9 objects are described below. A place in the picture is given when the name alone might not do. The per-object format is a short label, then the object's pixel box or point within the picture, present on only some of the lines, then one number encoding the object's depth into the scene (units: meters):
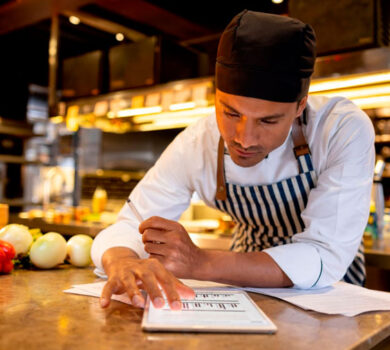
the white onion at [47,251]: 1.35
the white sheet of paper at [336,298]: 0.99
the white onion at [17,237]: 1.38
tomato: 1.25
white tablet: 0.79
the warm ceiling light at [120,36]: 4.29
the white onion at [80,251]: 1.43
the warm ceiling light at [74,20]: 3.73
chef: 1.13
